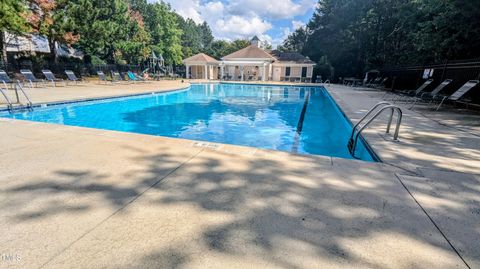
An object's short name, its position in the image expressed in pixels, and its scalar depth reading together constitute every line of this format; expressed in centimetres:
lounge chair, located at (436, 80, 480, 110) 693
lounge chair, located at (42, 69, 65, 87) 1393
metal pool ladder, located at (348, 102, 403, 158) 369
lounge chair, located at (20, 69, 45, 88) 1261
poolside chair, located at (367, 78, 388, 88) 1789
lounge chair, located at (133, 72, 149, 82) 2084
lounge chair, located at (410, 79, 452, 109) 804
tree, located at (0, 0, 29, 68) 1284
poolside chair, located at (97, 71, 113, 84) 1687
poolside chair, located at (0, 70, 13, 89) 1173
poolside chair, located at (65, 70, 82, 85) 1526
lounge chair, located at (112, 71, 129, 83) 1840
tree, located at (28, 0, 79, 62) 1557
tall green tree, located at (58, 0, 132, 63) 1678
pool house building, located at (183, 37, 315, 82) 2852
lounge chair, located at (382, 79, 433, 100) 926
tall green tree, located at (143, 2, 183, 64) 2801
